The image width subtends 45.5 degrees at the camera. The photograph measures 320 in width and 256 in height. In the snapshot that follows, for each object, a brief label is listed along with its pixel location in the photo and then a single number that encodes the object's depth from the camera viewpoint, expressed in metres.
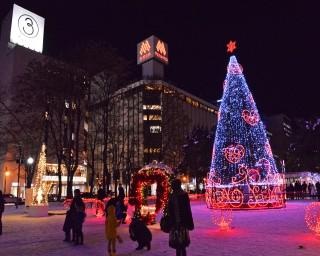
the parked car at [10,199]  50.00
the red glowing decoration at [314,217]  12.13
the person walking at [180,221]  7.40
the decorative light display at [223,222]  14.58
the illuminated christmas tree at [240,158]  23.30
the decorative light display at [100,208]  22.15
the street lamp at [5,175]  61.36
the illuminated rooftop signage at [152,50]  100.15
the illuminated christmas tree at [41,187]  25.20
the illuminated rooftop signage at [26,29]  72.80
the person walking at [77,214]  11.76
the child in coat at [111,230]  9.58
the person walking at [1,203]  15.56
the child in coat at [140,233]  10.34
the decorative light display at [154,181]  15.65
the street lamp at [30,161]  35.67
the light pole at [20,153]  39.03
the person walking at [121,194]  14.35
